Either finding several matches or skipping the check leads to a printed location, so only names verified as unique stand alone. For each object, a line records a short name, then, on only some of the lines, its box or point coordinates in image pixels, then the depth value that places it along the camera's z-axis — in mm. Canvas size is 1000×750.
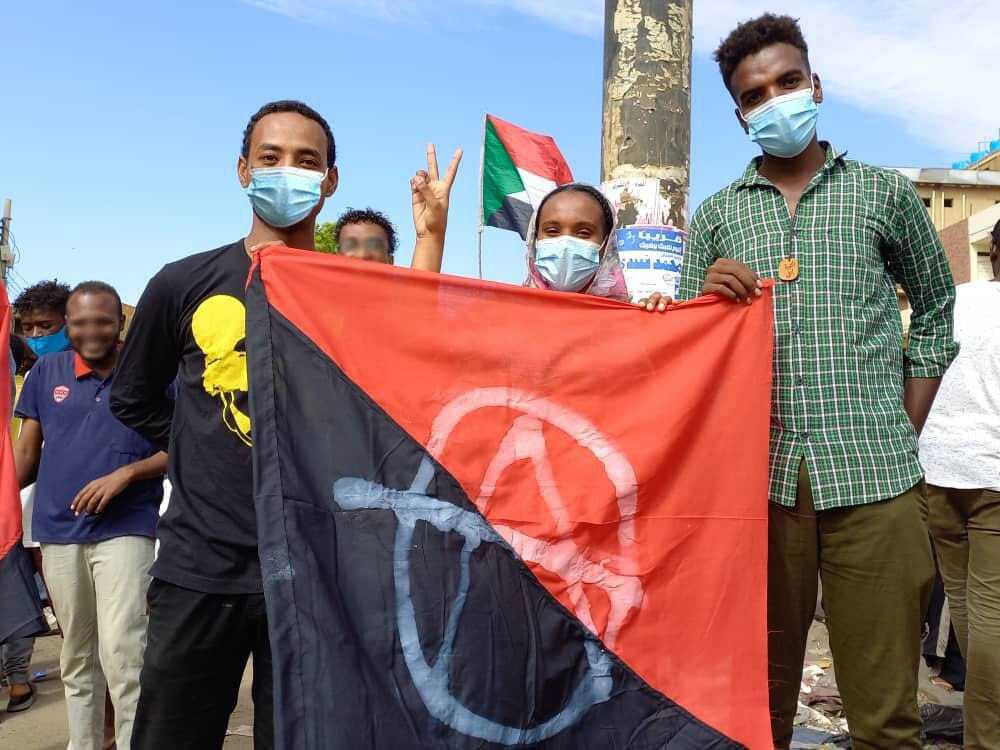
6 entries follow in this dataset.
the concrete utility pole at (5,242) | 26728
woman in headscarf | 2988
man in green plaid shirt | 2518
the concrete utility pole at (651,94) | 4211
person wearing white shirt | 3482
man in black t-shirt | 2363
